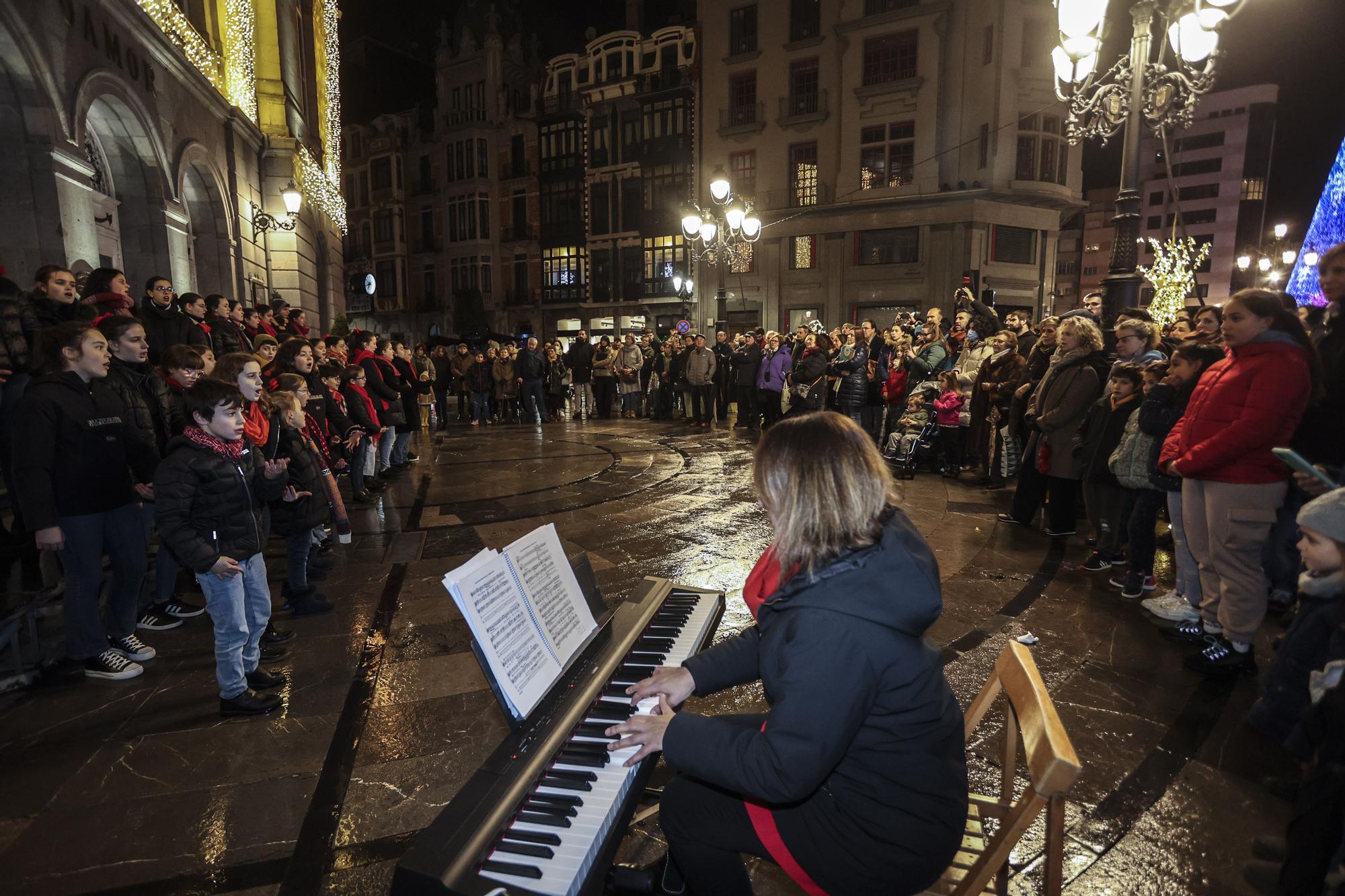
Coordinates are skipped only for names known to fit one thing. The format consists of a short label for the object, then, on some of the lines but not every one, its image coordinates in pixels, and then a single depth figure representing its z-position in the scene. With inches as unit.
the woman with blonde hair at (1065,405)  237.0
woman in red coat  144.3
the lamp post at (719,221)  562.9
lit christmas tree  298.0
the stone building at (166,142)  329.7
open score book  69.6
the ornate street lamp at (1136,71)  270.8
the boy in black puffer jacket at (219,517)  135.3
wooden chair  57.9
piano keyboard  56.1
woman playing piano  59.5
